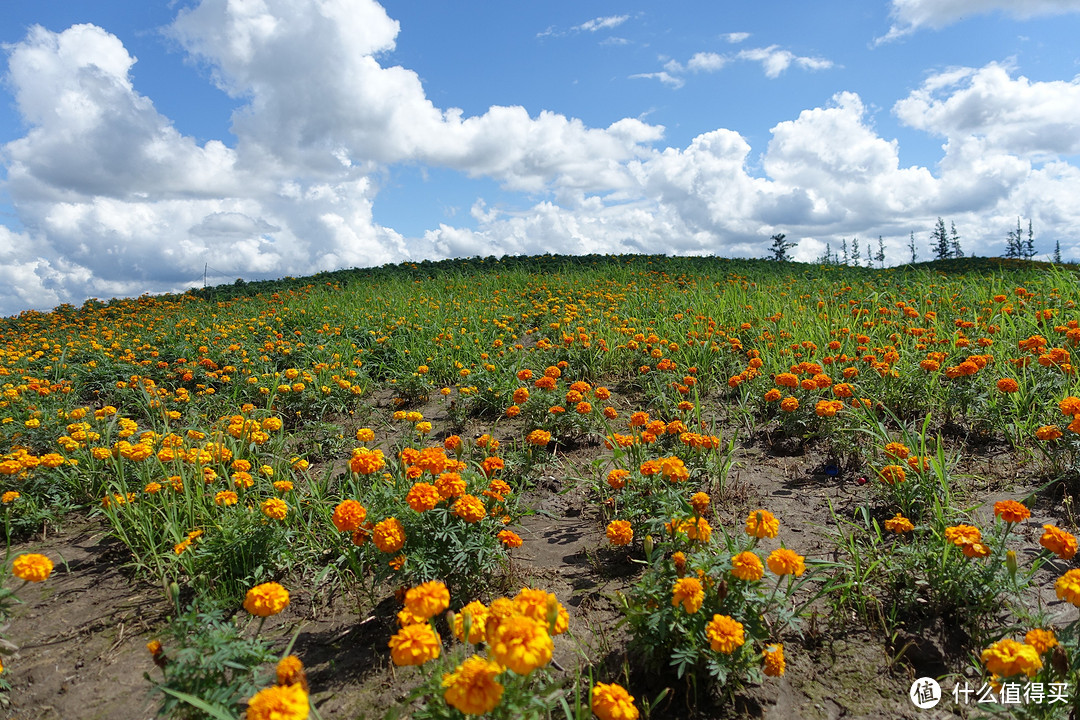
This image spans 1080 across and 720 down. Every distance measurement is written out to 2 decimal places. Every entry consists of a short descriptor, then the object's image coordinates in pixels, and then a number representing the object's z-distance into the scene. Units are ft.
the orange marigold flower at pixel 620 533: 7.11
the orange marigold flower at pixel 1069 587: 4.86
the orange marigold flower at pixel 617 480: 7.98
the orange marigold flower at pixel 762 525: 5.67
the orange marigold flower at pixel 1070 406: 7.86
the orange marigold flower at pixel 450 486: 6.41
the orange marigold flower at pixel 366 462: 7.44
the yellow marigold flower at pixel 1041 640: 4.70
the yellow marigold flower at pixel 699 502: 6.61
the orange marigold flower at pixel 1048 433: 8.30
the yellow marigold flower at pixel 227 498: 7.70
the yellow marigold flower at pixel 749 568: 5.18
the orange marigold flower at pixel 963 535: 5.89
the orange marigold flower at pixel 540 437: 9.57
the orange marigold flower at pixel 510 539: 6.80
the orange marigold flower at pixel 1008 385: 9.40
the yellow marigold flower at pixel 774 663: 5.47
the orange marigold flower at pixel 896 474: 8.08
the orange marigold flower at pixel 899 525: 6.86
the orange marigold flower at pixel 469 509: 6.43
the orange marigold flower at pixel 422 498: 6.07
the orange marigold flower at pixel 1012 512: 5.82
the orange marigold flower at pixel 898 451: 8.27
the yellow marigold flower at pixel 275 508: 7.02
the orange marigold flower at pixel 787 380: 10.72
